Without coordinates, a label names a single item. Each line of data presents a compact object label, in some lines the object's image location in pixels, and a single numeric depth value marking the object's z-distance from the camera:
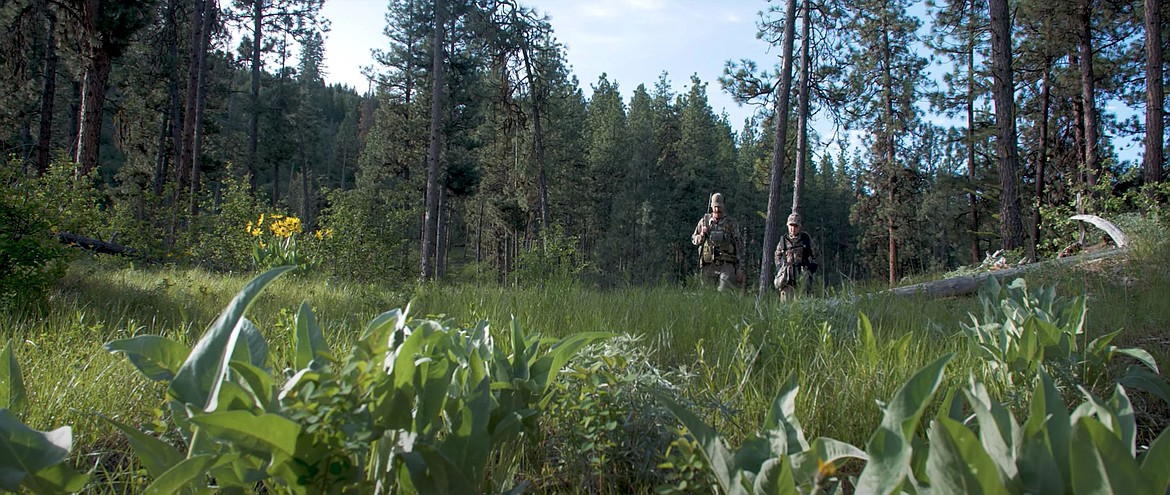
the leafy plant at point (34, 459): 1.21
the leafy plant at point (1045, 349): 2.44
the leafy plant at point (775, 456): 1.28
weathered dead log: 7.55
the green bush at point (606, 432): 1.93
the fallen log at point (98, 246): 7.69
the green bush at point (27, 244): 4.06
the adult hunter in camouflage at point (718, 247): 9.16
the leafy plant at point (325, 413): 1.20
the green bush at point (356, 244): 11.05
